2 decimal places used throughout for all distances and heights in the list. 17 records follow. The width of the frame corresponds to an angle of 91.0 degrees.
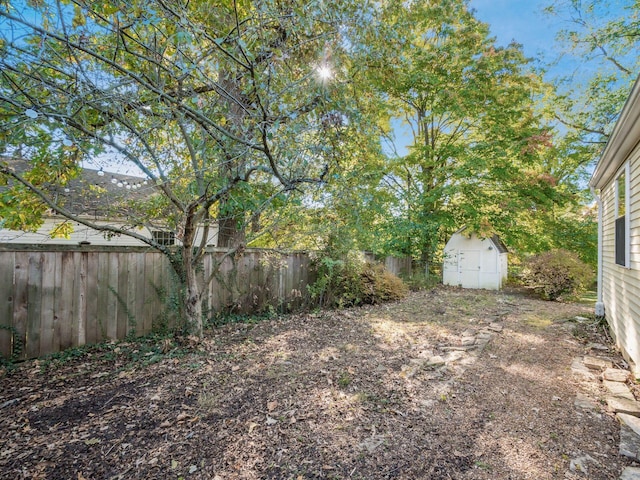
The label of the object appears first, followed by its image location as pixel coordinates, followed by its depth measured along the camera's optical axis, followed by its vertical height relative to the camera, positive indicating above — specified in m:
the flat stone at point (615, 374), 3.34 -1.42
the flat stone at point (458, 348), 4.34 -1.48
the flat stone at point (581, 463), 2.03 -1.46
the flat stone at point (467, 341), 4.63 -1.48
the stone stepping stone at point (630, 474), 1.93 -1.43
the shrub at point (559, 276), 9.05 -0.92
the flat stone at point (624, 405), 2.65 -1.42
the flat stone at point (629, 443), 2.15 -1.43
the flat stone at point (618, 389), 2.96 -1.43
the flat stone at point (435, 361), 3.80 -1.46
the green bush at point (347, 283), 6.84 -0.95
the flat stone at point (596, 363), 3.73 -1.45
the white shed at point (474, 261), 11.59 -0.68
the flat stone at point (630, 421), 2.44 -1.42
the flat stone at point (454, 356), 3.95 -1.47
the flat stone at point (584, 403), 2.82 -1.46
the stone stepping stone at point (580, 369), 3.51 -1.47
